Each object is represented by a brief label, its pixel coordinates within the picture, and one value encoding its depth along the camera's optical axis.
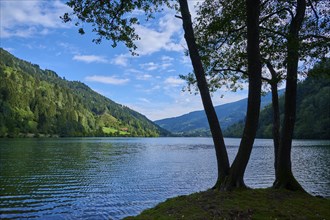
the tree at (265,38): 14.19
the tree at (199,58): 13.23
